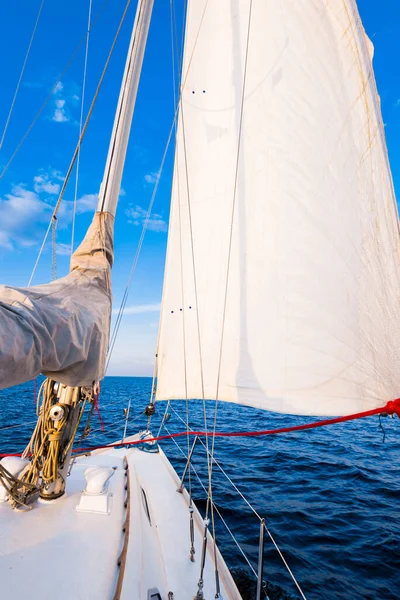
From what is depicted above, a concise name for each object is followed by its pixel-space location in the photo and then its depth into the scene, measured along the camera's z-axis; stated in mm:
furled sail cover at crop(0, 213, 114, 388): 1416
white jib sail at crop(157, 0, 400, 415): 3012
